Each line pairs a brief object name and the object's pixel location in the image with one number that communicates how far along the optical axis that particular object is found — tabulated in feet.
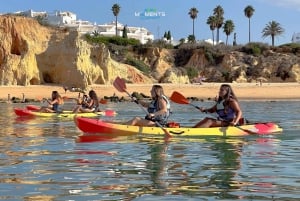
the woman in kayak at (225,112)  45.70
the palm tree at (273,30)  295.07
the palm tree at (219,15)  296.30
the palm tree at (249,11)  292.81
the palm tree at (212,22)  296.30
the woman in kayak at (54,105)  74.49
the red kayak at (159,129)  45.44
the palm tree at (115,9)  307.58
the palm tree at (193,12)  312.91
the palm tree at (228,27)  290.87
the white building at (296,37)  506.81
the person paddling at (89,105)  73.31
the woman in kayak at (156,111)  45.62
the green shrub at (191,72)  204.44
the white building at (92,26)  375.04
